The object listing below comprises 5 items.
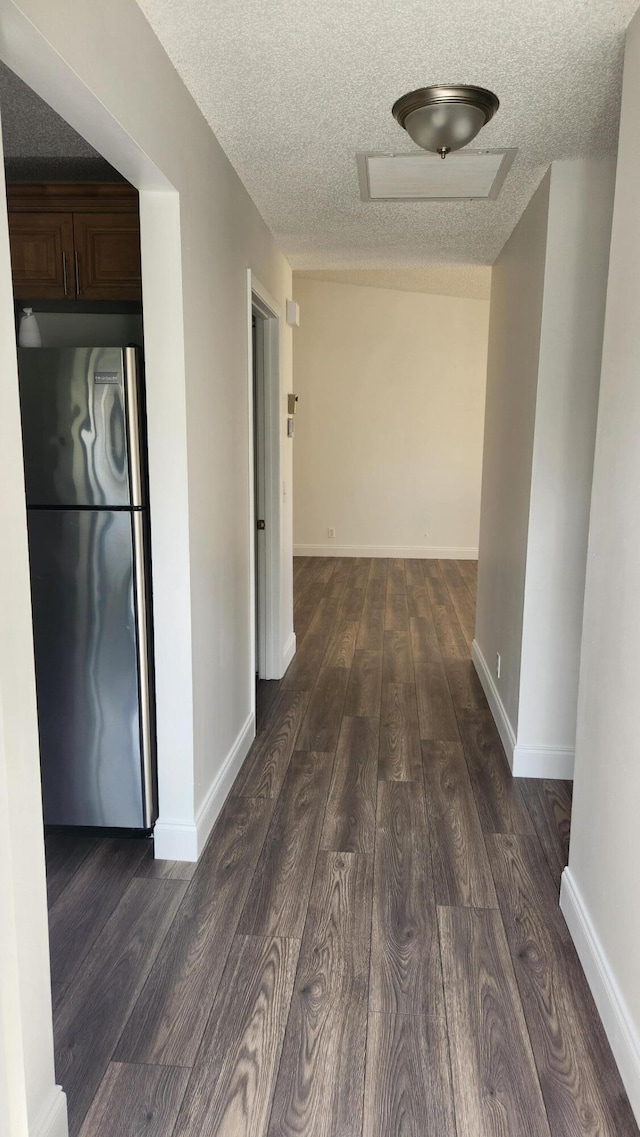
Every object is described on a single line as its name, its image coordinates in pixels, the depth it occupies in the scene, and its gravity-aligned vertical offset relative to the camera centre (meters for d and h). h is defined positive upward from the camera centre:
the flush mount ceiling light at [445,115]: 2.25 +0.91
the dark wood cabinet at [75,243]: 2.62 +0.62
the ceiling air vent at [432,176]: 2.77 +0.95
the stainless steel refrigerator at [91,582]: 2.40 -0.48
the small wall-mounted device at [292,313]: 4.52 +0.67
